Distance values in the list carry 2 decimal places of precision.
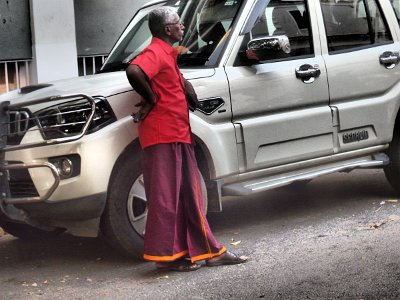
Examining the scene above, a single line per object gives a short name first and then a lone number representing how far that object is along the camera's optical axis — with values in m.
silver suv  5.66
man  5.51
